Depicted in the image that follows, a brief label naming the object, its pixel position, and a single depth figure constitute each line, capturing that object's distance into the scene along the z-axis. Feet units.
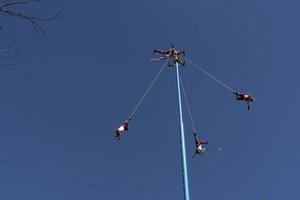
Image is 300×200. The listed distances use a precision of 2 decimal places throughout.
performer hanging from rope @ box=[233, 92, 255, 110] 67.77
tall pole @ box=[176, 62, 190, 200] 42.76
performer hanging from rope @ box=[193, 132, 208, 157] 65.87
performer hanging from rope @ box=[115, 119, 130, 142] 62.08
